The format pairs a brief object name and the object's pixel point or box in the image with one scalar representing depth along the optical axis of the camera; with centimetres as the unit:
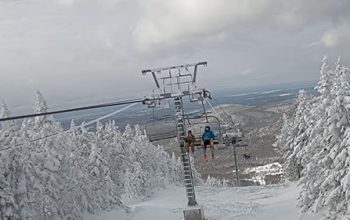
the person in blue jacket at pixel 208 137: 2050
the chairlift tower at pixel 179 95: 2135
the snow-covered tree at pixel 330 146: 2533
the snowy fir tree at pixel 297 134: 3884
